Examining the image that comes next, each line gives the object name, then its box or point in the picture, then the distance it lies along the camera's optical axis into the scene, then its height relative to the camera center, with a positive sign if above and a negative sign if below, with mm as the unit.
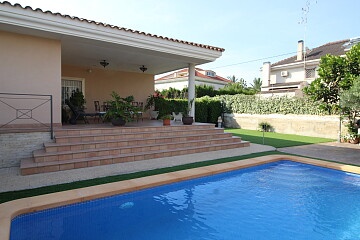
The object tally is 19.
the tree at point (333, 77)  12891 +2229
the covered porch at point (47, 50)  7645 +2864
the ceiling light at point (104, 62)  12442 +2892
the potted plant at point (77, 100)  12172 +844
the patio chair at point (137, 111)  10102 +196
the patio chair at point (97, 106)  13522 +582
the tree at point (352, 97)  10586 +872
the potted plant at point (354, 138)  13156 -1280
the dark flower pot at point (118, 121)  9637 -208
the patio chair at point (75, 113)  10620 +141
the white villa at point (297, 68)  29234 +6491
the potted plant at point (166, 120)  10681 -186
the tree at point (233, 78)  72438 +12039
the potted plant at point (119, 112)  9625 +167
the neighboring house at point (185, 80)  38375 +6466
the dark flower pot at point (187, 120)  11297 -199
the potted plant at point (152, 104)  15180 +785
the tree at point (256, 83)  61400 +8747
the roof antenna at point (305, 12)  22653 +10917
